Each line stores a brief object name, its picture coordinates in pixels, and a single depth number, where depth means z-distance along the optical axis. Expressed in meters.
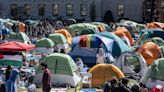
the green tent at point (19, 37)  28.89
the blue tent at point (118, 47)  23.11
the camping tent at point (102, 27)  37.12
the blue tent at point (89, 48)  22.42
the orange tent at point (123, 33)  30.87
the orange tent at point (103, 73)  16.86
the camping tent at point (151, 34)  30.34
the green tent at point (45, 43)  26.03
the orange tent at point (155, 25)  39.88
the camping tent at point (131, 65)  18.81
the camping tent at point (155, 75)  15.86
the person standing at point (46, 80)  14.33
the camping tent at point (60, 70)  17.42
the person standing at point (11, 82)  13.87
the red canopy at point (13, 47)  18.36
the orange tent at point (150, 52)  21.48
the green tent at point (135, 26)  42.76
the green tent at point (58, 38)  28.85
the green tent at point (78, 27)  35.38
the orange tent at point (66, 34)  31.34
